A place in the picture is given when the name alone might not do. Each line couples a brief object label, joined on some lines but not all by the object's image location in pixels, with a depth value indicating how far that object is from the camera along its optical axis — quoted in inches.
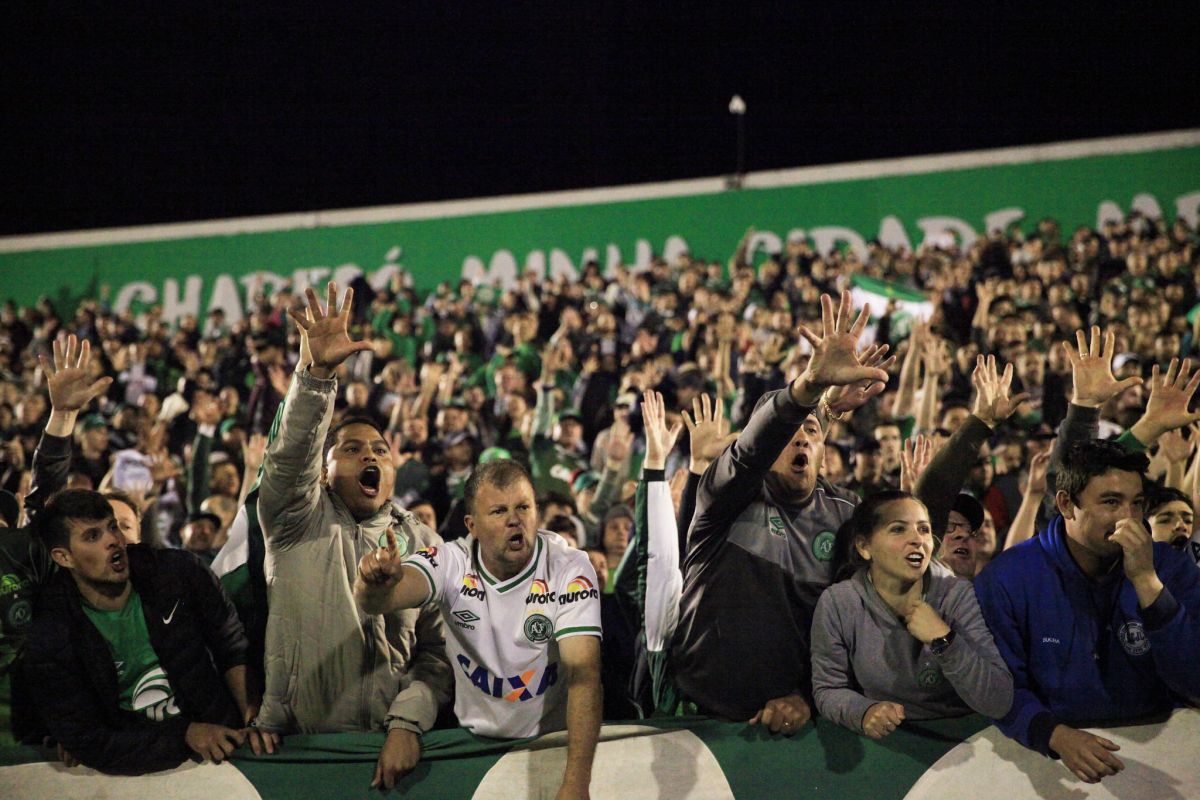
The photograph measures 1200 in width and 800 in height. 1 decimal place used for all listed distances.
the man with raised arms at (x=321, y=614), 131.0
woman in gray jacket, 120.2
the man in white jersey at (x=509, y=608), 123.3
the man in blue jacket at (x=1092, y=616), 113.2
